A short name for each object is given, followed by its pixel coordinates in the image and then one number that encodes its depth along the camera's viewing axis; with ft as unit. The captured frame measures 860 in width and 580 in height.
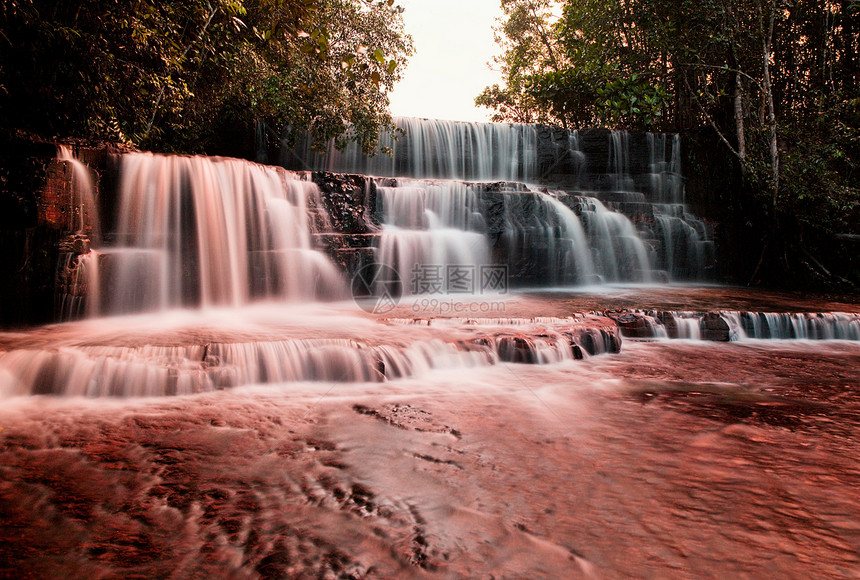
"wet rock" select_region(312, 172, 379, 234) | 29.12
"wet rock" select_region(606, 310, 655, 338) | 21.40
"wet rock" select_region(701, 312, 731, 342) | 21.34
